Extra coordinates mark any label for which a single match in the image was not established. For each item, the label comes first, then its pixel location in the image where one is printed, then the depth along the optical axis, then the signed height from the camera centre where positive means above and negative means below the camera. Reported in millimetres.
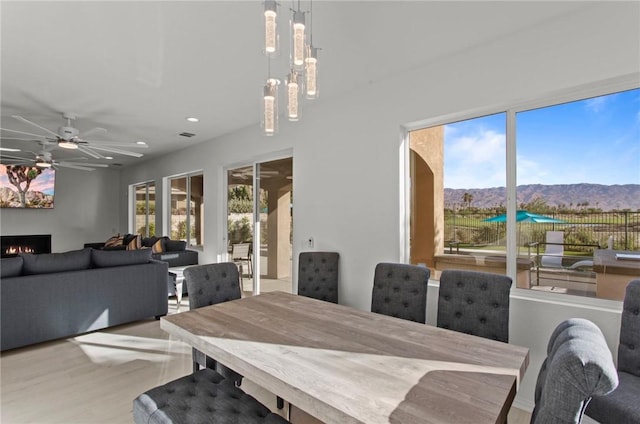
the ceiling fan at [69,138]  4160 +1054
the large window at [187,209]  6211 +166
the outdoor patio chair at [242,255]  5130 -617
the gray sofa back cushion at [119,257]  3861 -502
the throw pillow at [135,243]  6457 -524
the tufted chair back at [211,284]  2387 -517
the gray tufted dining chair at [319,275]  3373 -618
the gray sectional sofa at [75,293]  3225 -844
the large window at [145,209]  7839 +197
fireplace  7395 -645
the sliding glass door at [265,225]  4625 -125
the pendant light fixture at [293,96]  1821 +691
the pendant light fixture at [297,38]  1510 +846
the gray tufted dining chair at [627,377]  1445 -838
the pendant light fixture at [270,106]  1925 +664
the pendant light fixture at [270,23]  1456 +877
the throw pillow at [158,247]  5989 -560
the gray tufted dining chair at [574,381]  807 -416
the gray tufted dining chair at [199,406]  1351 -837
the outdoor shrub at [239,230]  5109 -208
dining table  1045 -605
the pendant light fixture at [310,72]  1692 +759
